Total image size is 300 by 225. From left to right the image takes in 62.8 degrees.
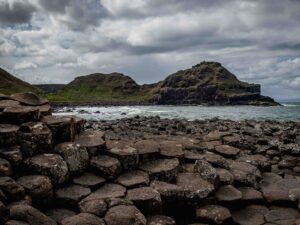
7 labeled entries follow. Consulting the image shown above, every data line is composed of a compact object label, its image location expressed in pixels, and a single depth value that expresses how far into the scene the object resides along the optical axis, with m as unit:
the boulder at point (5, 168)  6.27
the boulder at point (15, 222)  4.90
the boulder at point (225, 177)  7.61
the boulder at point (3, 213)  4.91
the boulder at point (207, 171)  7.29
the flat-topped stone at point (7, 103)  7.98
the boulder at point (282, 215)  6.54
